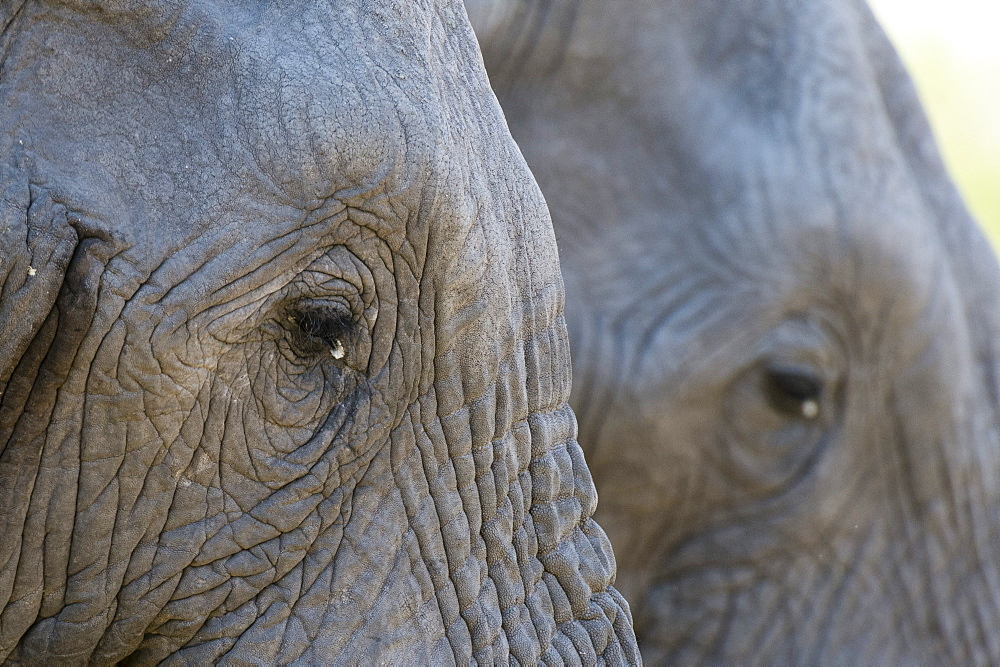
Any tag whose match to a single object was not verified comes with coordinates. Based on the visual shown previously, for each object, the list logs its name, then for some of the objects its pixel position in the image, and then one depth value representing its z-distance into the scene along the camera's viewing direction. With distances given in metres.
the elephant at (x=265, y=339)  7.72
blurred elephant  8.67
